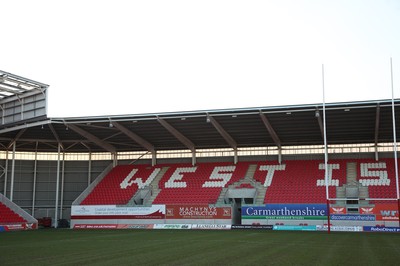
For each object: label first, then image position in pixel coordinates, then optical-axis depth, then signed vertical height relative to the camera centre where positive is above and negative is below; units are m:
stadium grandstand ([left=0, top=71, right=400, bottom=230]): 38.84 +2.06
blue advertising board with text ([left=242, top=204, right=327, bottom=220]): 37.84 -2.07
